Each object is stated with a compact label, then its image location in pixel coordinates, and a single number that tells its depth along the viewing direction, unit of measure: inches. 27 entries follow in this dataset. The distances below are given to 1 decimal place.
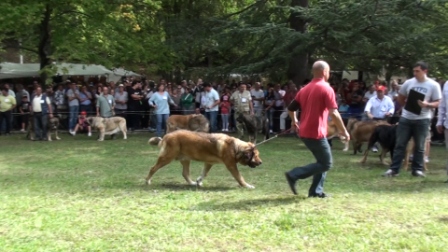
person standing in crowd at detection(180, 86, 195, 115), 765.9
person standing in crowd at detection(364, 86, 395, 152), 512.1
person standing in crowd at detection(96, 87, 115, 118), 738.8
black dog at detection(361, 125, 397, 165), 419.8
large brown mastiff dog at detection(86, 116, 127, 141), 692.7
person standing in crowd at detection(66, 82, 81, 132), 756.6
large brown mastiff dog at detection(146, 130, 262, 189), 330.3
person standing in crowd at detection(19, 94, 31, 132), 784.3
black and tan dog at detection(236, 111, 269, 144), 639.8
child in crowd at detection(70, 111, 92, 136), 747.4
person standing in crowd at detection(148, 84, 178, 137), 648.4
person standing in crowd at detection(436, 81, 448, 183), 348.8
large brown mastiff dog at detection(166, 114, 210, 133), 624.4
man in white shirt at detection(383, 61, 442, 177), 354.6
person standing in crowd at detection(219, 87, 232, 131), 750.5
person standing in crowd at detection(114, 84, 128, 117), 770.8
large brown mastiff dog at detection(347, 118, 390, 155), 483.5
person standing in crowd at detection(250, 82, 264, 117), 757.9
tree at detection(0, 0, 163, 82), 762.2
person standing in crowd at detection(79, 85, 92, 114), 767.1
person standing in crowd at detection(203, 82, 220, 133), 719.7
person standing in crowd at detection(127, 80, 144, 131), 777.6
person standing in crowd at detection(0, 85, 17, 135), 729.6
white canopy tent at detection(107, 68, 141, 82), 1170.3
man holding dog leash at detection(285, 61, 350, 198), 275.0
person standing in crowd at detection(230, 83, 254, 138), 695.1
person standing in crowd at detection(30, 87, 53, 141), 694.5
